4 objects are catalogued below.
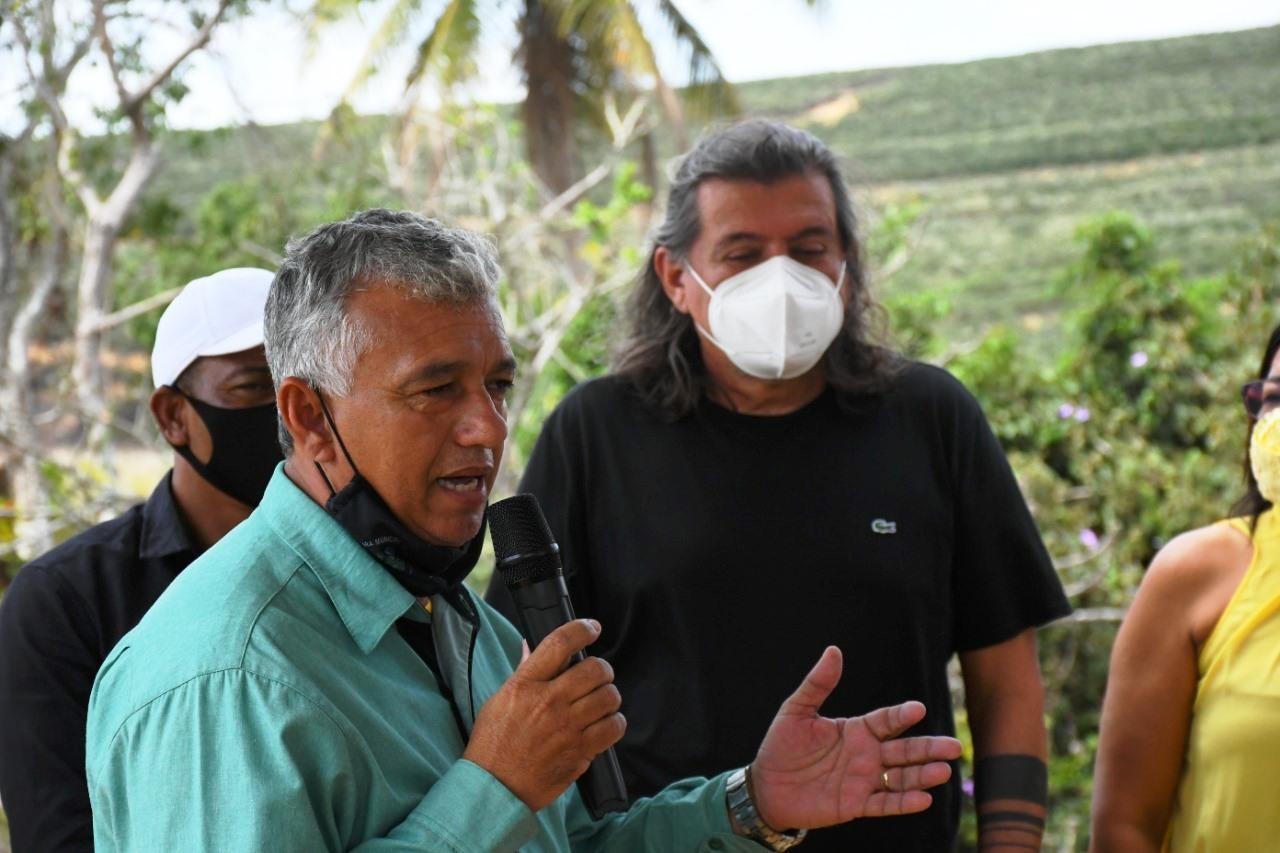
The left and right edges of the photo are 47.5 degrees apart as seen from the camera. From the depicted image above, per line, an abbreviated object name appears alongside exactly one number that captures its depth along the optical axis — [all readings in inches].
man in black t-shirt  101.9
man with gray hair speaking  56.4
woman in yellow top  92.9
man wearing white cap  83.2
